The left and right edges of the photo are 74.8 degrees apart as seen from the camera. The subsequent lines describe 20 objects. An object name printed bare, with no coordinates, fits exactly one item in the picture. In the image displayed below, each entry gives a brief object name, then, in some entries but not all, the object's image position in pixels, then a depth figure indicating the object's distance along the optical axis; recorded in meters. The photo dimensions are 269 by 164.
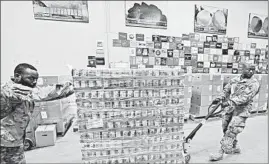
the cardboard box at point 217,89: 4.88
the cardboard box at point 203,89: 4.75
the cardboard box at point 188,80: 4.65
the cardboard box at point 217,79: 4.84
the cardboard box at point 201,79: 4.70
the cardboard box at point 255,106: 5.43
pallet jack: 2.29
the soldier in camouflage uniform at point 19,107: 1.58
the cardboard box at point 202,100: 4.78
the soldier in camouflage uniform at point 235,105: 2.71
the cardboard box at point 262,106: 5.53
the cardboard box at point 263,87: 5.46
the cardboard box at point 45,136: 3.29
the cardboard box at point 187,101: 4.68
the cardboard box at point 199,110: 4.80
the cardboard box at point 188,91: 4.66
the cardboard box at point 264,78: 5.37
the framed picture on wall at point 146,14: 4.53
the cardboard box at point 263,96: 5.48
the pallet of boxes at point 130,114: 1.67
